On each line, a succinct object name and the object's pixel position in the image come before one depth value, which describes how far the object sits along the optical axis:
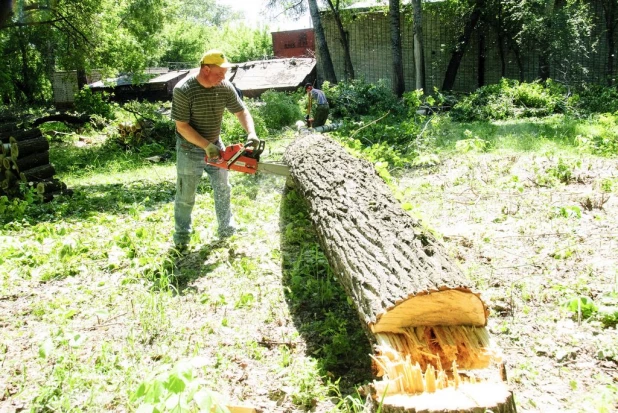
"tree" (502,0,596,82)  14.21
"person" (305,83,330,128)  9.77
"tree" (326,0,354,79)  19.78
